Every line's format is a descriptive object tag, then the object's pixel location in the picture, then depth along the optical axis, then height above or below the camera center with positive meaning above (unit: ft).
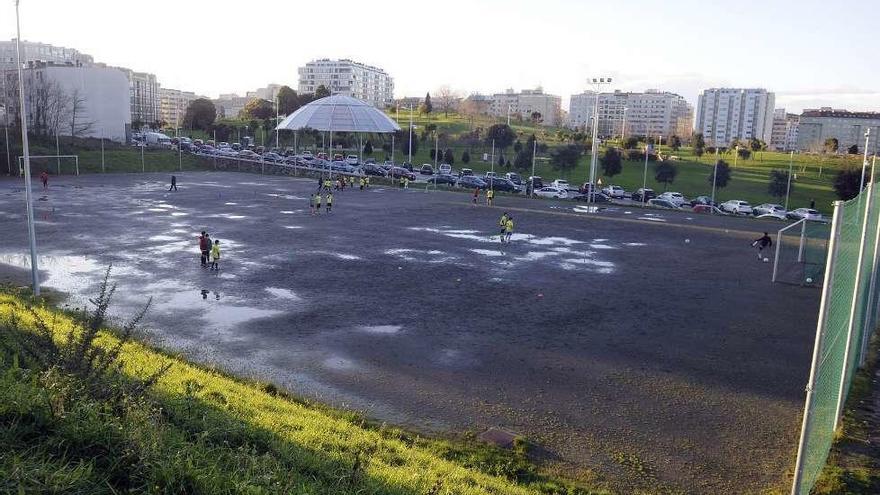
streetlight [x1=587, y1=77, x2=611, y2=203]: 121.19 +8.35
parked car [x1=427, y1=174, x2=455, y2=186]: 174.19 -6.15
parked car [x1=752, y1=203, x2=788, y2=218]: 146.61 -9.23
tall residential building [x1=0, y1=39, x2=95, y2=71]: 417.08 +62.57
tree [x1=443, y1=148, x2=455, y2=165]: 220.84 +0.03
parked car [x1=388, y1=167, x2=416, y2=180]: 181.65 -5.26
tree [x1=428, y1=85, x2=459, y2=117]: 462.93 +47.58
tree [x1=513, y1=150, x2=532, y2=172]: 203.82 -0.35
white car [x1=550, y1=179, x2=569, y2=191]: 168.25 -6.15
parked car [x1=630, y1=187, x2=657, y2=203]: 162.50 -7.78
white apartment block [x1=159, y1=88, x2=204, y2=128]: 555.04 +38.54
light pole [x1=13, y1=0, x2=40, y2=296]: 48.82 -4.38
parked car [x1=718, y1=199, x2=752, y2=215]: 148.46 -9.10
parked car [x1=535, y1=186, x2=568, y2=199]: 155.43 -7.74
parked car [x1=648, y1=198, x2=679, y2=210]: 147.64 -8.83
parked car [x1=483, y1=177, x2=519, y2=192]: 171.53 -6.86
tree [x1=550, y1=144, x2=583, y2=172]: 192.85 +1.17
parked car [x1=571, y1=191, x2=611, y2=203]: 154.40 -8.53
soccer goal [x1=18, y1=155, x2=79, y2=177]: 161.42 -6.11
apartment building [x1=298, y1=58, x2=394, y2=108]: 525.75 +63.85
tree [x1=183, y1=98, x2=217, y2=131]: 303.68 +15.37
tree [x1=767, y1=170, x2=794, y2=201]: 161.68 -3.77
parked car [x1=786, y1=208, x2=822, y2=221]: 135.33 -9.21
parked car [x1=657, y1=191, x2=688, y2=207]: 156.15 -7.90
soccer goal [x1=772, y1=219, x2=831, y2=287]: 67.38 -10.67
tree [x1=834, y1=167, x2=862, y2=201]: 143.74 -2.19
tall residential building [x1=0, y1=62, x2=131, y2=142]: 198.90 +14.09
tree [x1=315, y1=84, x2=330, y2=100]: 314.76 +29.67
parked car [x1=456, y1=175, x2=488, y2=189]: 172.91 -6.59
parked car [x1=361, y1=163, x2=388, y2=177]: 189.66 -4.80
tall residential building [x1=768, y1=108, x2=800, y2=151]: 480.44 +32.05
